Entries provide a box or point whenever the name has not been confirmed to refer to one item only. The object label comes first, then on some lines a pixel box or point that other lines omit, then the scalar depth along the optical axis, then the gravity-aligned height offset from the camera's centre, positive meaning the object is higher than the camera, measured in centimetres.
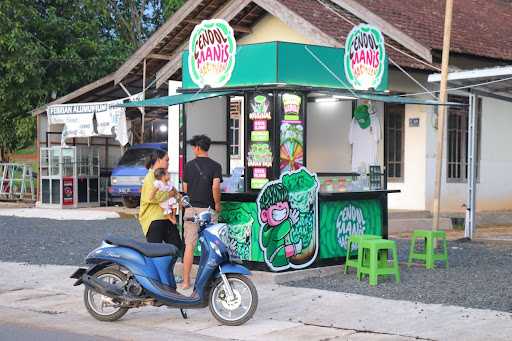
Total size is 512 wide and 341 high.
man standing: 959 -44
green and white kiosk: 1035 +18
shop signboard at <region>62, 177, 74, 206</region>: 2195 -113
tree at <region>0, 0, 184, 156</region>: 2577 +330
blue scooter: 805 -130
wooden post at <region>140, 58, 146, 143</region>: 2081 +182
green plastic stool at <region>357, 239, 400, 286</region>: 1009 -139
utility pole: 1305 +64
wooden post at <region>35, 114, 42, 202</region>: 2251 -6
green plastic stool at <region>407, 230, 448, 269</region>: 1131 -138
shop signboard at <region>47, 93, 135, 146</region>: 2130 +86
